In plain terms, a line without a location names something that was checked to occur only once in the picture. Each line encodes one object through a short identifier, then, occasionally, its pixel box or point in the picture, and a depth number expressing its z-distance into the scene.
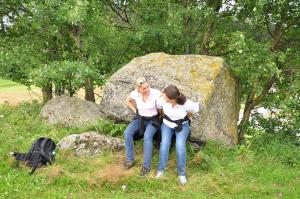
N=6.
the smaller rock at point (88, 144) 9.71
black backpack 9.05
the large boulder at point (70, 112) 12.00
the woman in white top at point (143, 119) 9.23
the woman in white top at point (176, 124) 8.70
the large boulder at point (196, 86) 10.24
